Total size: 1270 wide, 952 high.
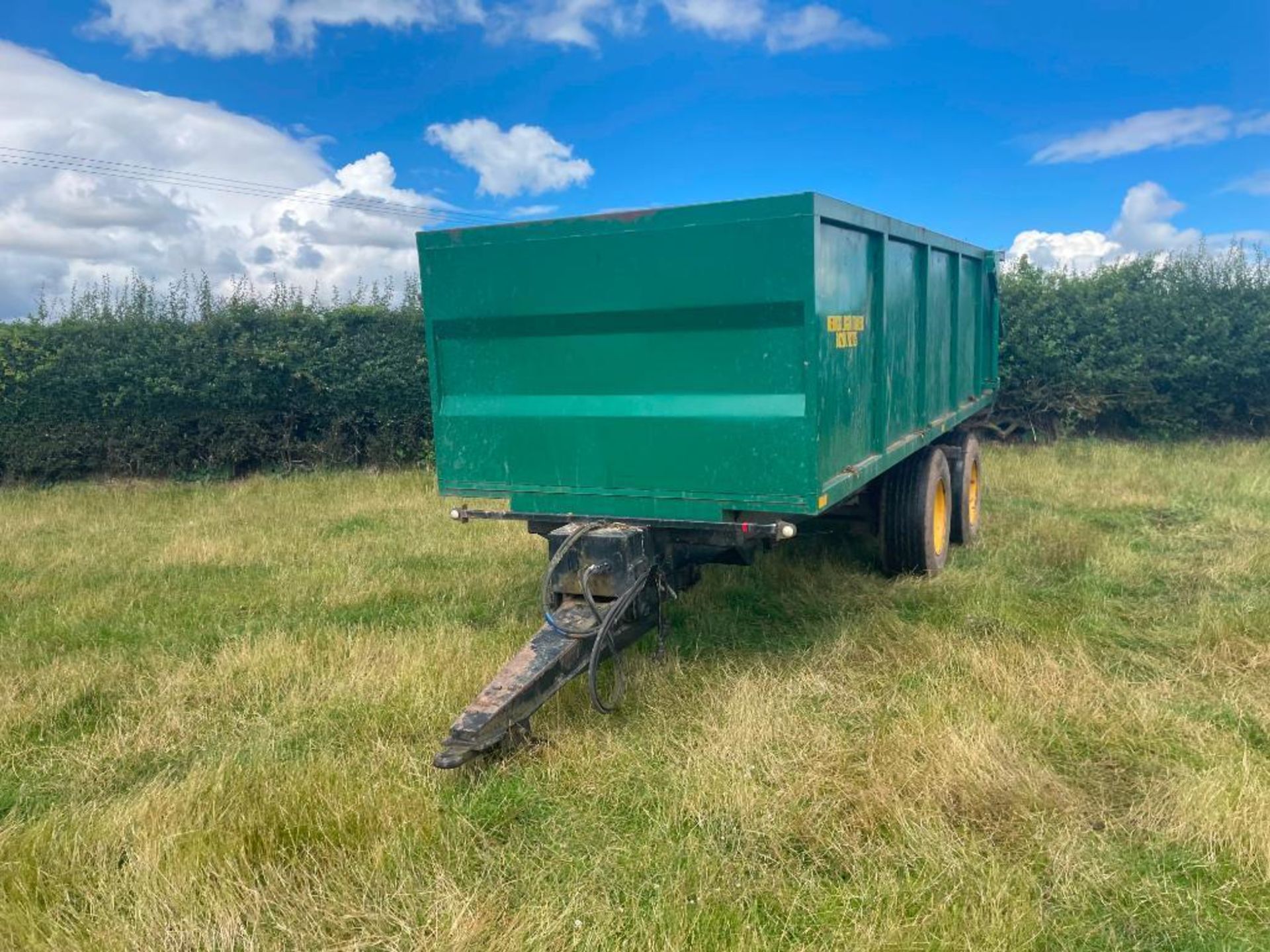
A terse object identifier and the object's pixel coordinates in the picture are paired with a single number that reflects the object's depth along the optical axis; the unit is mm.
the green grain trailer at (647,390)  3803
